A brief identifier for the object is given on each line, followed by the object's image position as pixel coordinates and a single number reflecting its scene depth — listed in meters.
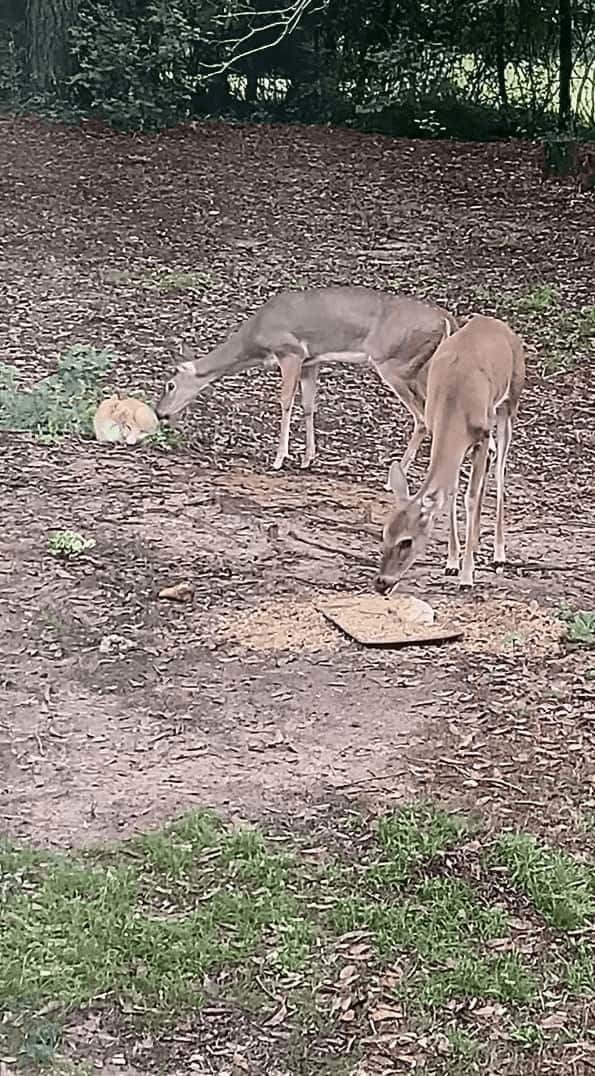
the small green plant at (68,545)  7.05
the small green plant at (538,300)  12.29
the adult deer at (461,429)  6.58
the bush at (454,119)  17.88
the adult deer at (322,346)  8.60
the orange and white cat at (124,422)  8.85
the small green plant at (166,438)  8.89
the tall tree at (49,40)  16.94
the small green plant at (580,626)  6.31
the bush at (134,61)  16.66
